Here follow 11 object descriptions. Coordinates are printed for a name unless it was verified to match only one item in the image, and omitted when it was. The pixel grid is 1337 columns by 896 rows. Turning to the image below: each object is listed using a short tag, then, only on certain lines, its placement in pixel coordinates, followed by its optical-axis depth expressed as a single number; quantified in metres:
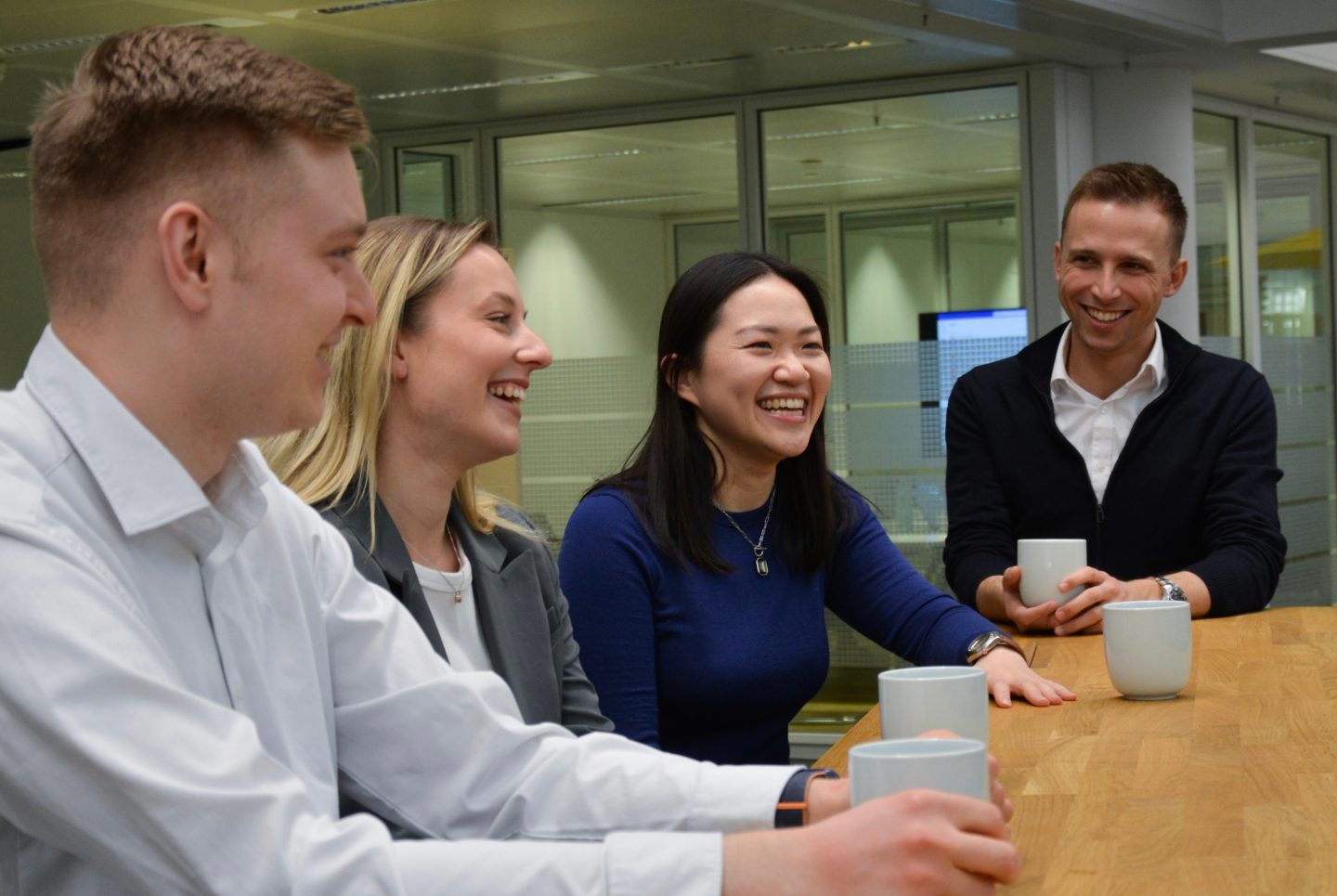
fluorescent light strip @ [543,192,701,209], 6.78
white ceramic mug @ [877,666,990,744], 1.65
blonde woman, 2.02
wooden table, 1.35
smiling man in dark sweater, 3.06
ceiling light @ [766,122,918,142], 6.36
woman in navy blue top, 2.36
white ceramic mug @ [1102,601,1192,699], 2.05
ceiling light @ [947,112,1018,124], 6.25
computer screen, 6.29
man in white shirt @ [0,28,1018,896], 1.04
